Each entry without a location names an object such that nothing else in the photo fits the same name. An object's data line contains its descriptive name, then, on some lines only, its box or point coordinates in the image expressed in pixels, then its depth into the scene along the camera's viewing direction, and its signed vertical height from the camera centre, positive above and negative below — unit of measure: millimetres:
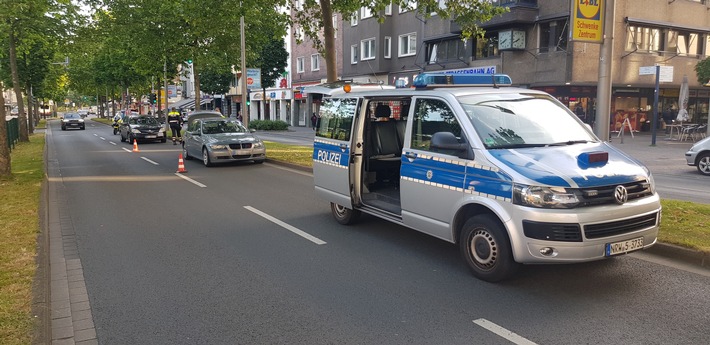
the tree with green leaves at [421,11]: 15945 +3067
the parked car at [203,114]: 24228 -23
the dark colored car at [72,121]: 49000 -651
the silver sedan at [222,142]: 16906 -896
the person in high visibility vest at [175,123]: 28484 -469
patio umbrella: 23041 +599
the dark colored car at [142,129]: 28511 -790
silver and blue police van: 4941 -641
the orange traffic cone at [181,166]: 15758 -1504
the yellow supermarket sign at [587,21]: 9773 +1678
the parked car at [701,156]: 14540 -1125
